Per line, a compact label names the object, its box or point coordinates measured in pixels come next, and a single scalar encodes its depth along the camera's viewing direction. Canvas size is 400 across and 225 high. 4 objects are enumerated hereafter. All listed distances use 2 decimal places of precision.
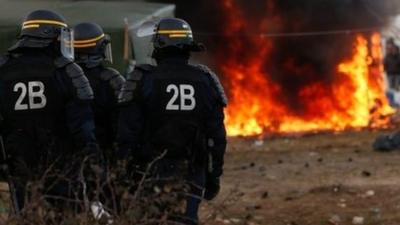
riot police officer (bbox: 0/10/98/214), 10.61
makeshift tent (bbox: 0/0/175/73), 25.80
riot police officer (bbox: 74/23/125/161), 12.15
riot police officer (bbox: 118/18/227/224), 10.86
